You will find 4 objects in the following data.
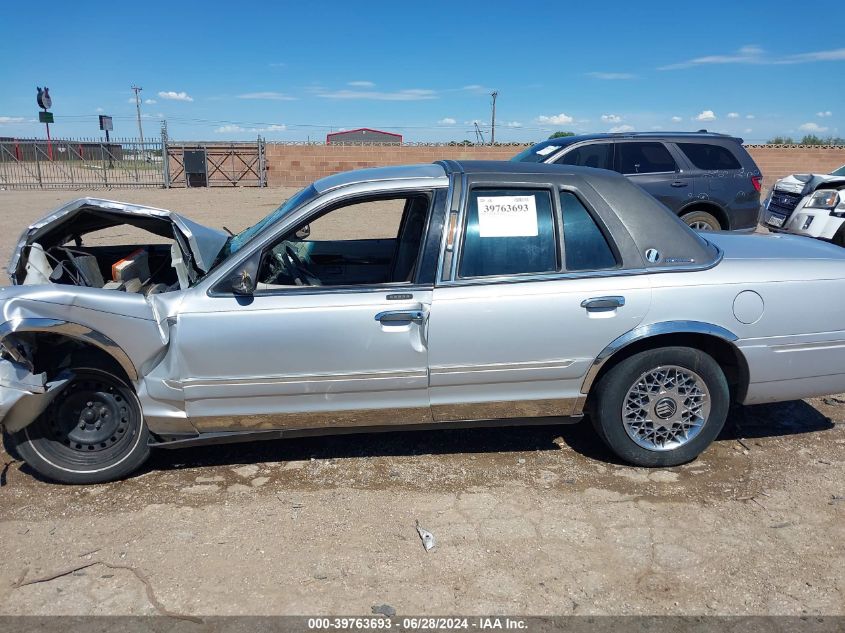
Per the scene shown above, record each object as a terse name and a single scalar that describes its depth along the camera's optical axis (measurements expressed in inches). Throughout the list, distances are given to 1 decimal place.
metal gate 1083.9
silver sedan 139.3
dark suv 352.8
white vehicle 380.8
